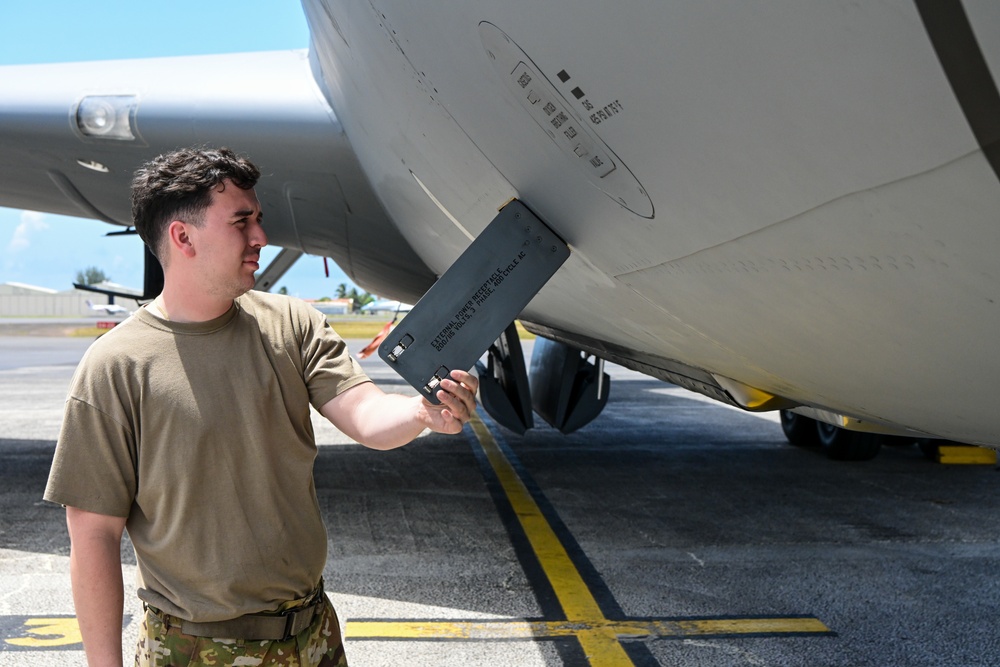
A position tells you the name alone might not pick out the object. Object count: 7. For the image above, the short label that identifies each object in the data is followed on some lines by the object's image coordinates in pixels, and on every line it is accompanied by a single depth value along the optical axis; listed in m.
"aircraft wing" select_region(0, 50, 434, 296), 4.96
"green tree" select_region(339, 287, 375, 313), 98.04
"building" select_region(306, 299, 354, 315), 83.88
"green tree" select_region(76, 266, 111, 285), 131.24
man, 1.68
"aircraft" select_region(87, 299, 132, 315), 54.77
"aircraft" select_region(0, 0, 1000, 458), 1.15
